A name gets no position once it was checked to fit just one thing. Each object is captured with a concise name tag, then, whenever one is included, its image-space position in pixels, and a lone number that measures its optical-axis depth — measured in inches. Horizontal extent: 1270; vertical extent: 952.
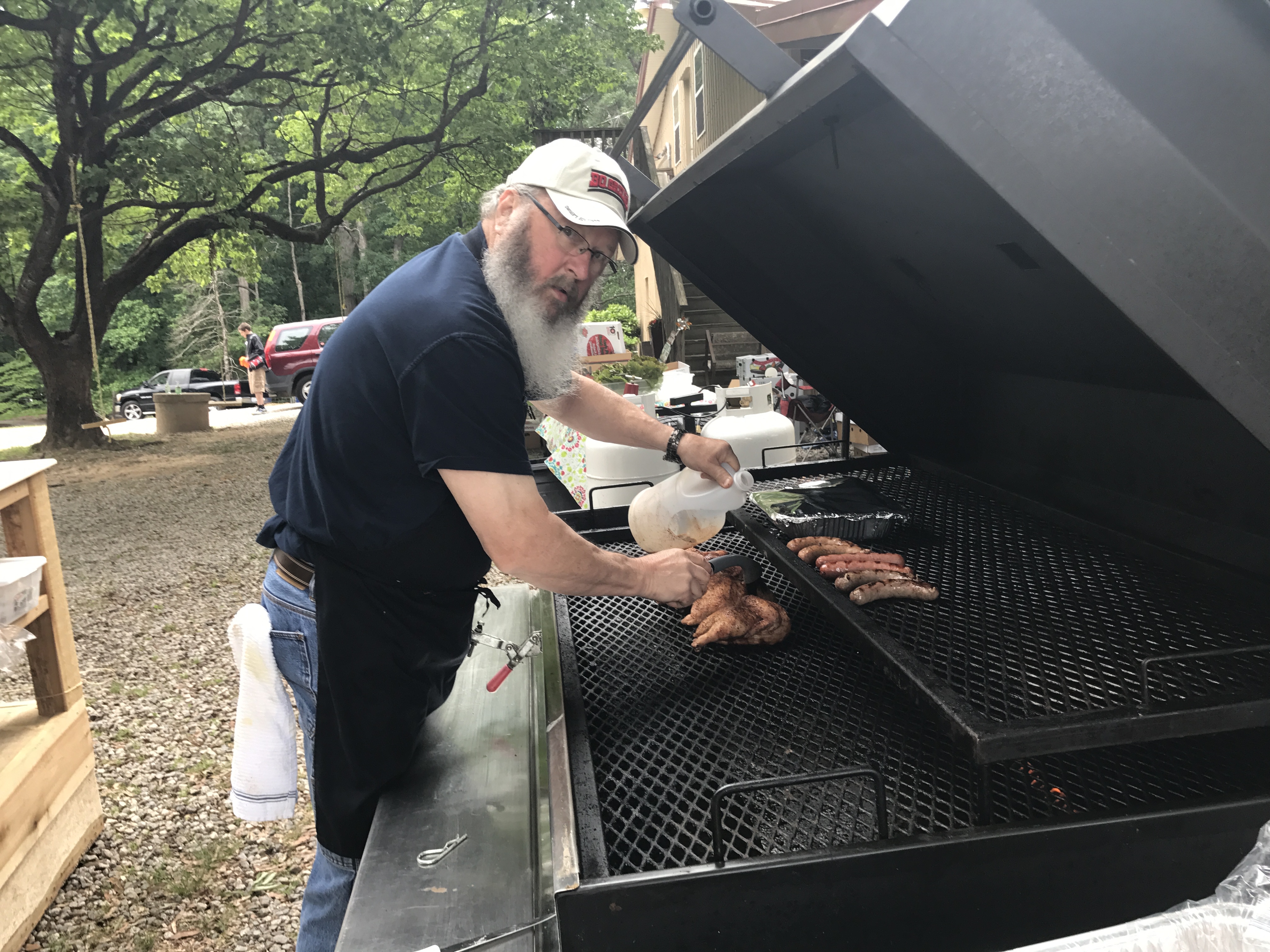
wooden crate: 113.0
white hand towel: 86.4
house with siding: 355.9
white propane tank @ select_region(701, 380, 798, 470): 167.6
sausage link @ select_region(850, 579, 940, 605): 77.6
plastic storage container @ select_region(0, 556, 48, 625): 113.3
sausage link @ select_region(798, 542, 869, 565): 88.7
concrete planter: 687.1
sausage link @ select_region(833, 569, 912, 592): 79.3
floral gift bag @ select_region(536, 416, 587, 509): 211.8
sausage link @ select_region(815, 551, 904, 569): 84.0
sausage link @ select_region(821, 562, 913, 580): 81.5
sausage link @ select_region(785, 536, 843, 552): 91.7
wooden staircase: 500.7
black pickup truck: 989.2
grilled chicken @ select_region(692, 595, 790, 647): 88.4
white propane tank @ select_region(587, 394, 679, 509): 185.8
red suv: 926.4
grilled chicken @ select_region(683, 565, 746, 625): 93.0
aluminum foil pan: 97.9
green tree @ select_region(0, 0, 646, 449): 459.2
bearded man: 67.1
